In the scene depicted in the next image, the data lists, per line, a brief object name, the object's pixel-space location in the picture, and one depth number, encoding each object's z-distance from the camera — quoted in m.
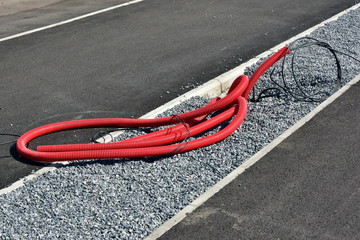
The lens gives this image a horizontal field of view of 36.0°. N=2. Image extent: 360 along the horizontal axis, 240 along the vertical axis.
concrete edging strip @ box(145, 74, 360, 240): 5.87
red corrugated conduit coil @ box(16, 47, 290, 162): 7.08
